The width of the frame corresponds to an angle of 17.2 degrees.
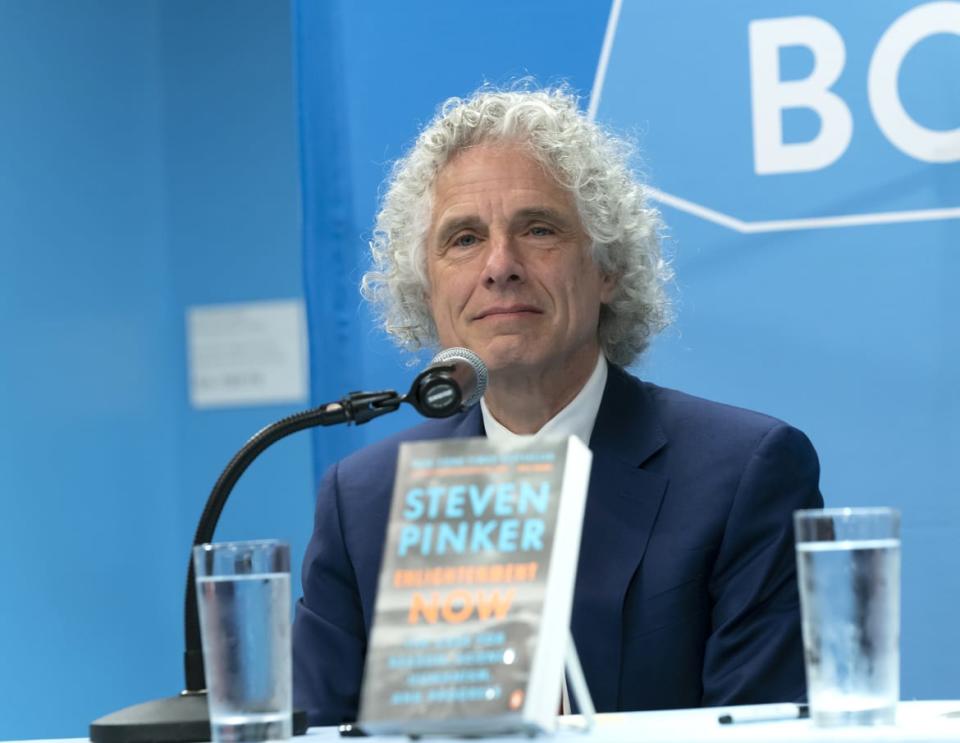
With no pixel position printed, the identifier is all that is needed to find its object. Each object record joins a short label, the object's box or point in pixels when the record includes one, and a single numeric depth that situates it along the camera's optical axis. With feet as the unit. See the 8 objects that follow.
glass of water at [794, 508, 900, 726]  7.26
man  9.95
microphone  8.25
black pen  7.59
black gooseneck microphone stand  8.23
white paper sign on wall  24.30
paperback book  7.03
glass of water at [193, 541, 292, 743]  7.50
